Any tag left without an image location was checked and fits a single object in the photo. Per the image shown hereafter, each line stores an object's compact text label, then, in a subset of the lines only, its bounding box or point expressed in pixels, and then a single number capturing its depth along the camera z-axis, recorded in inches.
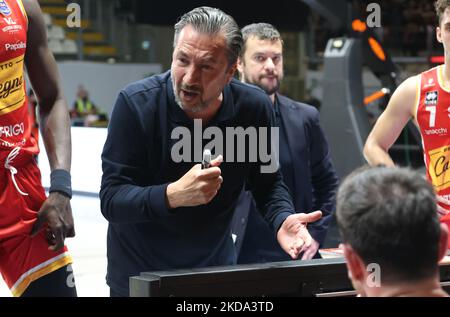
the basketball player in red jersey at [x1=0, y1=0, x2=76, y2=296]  236.1
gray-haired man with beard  219.5
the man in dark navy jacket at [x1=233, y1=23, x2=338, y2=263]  332.8
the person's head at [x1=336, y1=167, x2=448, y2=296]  126.6
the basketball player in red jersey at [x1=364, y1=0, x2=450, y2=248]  302.7
